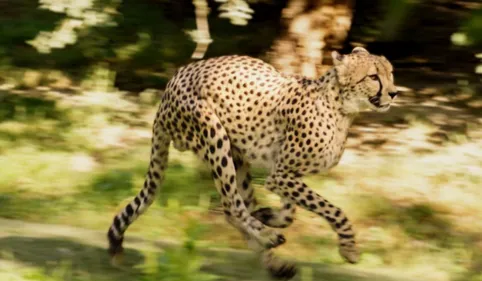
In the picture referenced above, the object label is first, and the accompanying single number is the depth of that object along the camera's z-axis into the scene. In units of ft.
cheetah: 38.19
